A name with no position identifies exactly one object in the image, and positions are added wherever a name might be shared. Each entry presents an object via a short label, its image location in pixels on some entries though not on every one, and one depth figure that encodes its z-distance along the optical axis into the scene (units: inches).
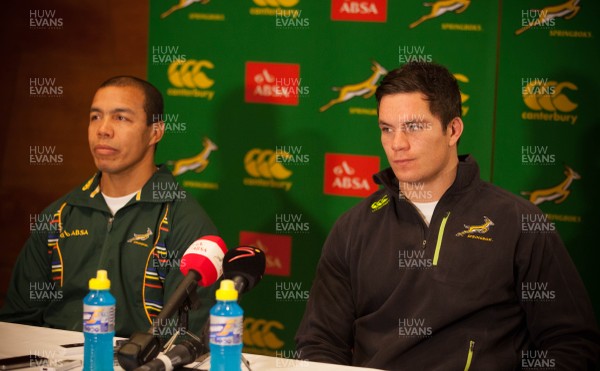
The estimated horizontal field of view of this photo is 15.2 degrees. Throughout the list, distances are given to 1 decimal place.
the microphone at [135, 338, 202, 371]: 170.9
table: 177.0
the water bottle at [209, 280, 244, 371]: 168.0
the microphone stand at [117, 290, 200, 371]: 169.2
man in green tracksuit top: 201.8
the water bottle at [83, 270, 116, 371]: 171.5
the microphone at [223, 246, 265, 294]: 171.9
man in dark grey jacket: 187.0
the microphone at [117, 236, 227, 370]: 169.2
